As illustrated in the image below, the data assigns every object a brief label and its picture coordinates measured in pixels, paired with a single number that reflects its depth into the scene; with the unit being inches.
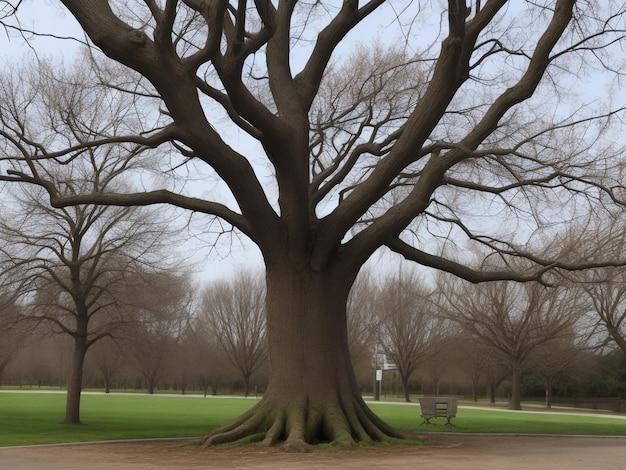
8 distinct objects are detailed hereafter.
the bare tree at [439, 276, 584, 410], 1609.3
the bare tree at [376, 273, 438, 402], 2155.5
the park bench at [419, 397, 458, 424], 852.0
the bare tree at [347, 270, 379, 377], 2272.9
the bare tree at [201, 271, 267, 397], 2433.6
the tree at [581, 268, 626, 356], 1415.2
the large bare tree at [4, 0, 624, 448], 509.0
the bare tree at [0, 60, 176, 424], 890.1
